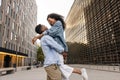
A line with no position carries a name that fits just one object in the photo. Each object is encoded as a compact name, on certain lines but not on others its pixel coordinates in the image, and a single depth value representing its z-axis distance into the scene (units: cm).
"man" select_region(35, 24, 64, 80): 146
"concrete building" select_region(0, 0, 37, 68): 1719
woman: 154
